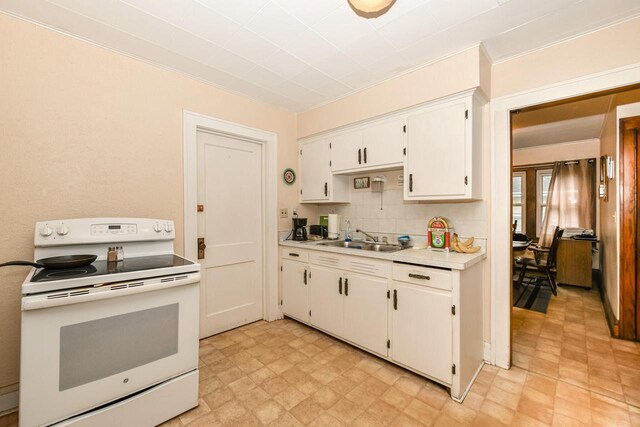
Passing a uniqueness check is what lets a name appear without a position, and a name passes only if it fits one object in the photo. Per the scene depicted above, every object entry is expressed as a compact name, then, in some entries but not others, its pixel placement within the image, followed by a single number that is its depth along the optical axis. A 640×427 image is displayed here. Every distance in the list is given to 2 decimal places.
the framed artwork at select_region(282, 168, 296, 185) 3.24
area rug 3.55
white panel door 2.69
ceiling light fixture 0.98
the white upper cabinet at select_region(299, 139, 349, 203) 3.08
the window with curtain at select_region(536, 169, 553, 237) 5.43
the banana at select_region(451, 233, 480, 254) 2.18
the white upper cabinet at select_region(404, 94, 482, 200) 2.07
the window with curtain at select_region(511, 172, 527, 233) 5.66
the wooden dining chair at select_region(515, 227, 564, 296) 3.95
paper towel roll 3.12
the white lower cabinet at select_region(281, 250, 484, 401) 1.83
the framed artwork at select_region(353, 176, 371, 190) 3.09
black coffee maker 3.13
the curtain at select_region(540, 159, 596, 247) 4.82
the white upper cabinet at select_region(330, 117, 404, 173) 2.48
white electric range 1.26
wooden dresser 4.25
